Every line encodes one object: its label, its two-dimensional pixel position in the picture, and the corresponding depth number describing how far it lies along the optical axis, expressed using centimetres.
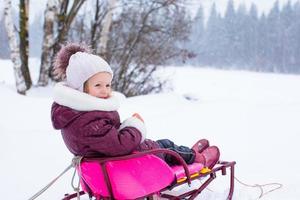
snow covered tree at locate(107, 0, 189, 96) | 1312
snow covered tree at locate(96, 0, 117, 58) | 1088
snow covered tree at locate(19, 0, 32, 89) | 1049
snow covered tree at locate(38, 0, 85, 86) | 1007
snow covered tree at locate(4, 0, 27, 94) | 913
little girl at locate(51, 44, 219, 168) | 329
